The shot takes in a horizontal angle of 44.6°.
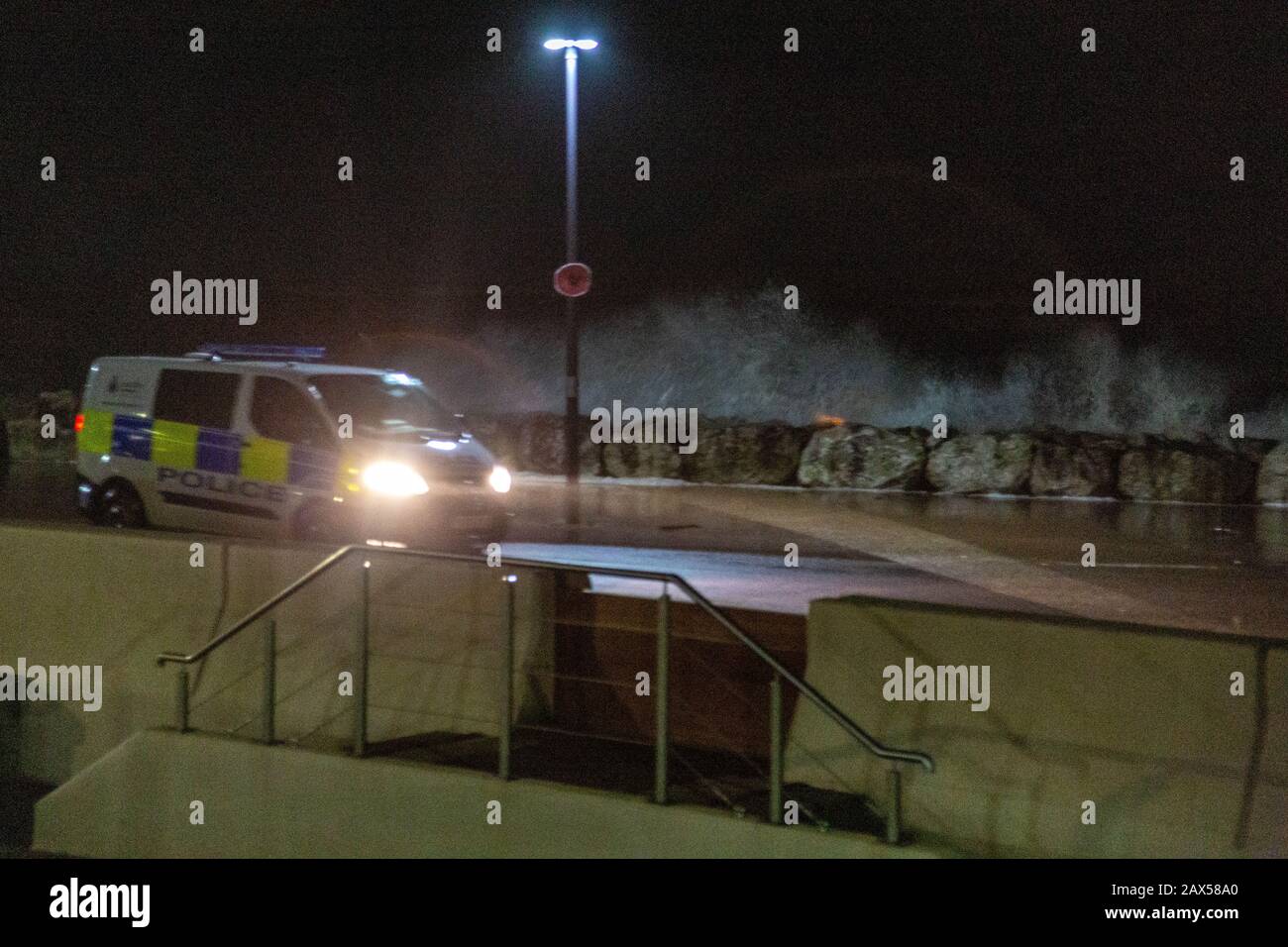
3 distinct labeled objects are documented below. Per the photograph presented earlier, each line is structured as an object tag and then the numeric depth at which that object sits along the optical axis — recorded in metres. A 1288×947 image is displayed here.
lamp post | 19.19
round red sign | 18.55
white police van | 12.17
